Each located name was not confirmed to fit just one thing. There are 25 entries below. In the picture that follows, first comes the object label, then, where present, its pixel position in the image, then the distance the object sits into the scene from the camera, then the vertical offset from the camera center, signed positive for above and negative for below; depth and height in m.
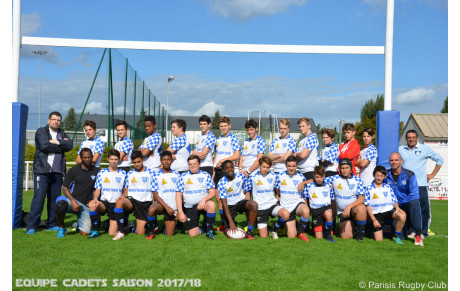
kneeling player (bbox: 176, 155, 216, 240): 5.25 -0.64
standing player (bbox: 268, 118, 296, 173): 5.67 +0.06
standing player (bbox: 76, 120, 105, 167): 5.69 +0.08
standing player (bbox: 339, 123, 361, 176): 5.76 +0.10
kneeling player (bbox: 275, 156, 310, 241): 5.30 -0.63
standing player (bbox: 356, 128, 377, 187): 5.73 -0.09
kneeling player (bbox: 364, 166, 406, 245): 5.25 -0.66
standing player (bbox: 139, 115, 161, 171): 5.58 +0.02
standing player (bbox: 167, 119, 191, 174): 5.67 +0.03
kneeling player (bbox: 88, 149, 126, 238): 5.26 -0.56
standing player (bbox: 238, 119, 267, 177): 5.82 +0.02
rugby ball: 5.14 -1.12
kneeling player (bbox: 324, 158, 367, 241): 5.23 -0.64
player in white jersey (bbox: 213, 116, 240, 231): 5.80 +0.00
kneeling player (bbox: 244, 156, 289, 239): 5.34 -0.62
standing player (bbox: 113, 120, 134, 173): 5.68 +0.02
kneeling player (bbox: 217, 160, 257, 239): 5.27 -0.69
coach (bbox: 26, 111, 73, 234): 5.38 -0.26
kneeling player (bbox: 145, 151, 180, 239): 5.21 -0.60
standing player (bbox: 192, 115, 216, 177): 5.74 +0.07
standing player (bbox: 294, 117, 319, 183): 5.62 +0.01
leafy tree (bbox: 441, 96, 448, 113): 39.28 +4.92
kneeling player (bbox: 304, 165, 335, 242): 5.25 -0.69
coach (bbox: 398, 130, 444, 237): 5.58 -0.12
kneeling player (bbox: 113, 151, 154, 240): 5.25 -0.61
